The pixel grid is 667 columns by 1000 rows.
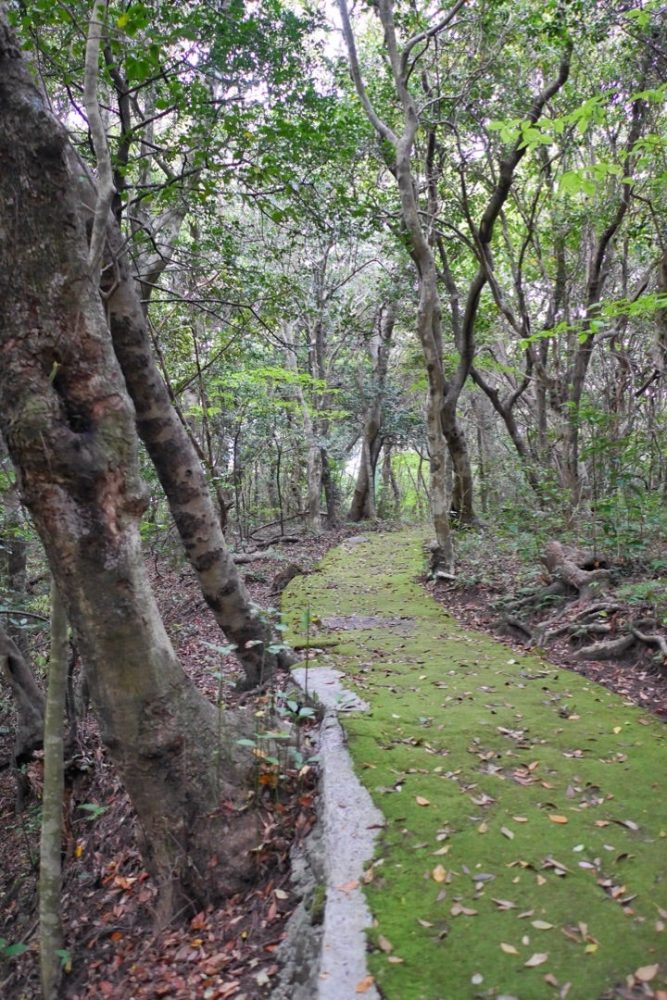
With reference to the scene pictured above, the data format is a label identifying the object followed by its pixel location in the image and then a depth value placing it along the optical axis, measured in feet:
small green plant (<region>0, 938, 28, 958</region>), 10.52
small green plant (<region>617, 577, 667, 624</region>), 17.53
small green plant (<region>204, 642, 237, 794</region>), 11.07
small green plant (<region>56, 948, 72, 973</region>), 10.31
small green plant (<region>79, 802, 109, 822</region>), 11.56
